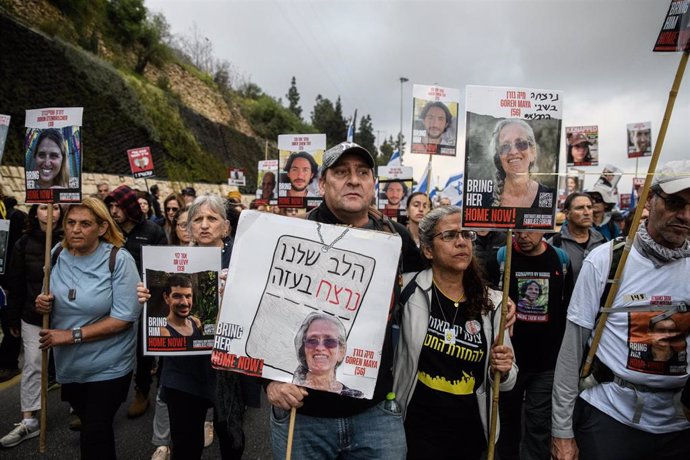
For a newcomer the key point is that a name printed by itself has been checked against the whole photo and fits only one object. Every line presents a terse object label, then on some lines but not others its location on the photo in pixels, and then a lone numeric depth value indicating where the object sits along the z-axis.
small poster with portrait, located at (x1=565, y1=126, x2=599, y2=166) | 8.69
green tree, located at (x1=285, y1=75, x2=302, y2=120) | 75.62
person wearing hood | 4.32
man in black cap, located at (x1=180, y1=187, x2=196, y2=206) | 10.56
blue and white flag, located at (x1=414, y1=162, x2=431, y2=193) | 9.42
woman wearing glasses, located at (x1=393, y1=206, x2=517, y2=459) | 2.13
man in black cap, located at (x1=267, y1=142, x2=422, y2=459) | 1.82
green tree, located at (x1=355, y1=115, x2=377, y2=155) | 67.38
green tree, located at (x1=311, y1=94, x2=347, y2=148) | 61.06
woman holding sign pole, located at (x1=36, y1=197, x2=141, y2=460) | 2.78
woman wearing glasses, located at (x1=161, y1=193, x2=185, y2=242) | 6.48
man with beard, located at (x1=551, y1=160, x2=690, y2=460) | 1.98
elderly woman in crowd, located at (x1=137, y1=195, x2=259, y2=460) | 2.47
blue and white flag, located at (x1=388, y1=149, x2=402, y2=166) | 11.24
